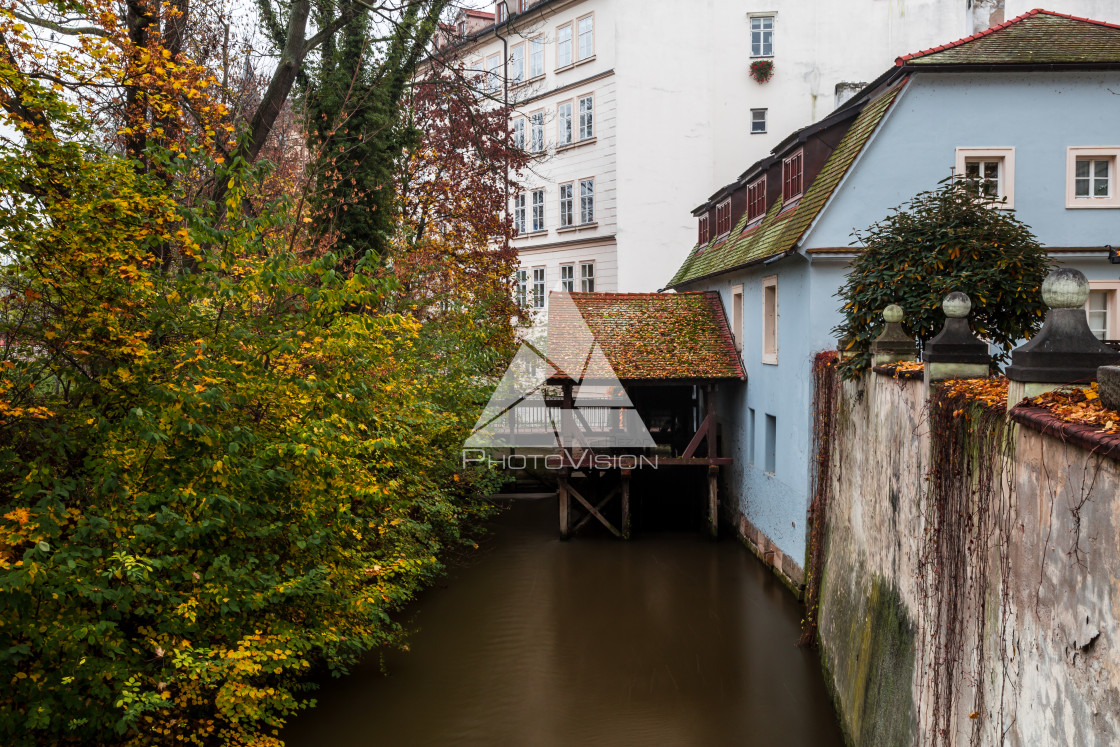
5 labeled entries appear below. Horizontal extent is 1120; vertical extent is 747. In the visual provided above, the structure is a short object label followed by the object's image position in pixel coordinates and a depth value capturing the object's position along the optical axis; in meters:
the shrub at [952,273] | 9.17
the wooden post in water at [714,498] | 18.75
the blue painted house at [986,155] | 13.09
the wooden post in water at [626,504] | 18.84
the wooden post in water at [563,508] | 19.09
